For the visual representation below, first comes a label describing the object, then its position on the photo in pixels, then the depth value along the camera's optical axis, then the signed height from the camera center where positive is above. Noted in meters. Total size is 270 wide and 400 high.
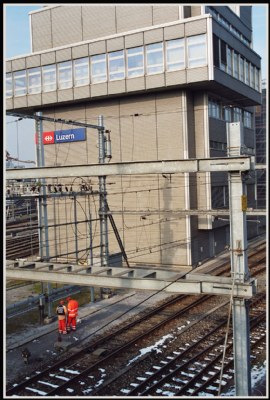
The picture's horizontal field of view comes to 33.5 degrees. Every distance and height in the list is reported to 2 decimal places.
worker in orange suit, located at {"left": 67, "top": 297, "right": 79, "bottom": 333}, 12.98 -3.31
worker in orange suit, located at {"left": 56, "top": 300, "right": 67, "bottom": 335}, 12.63 -3.32
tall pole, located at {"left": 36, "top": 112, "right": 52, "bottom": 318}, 14.64 -0.36
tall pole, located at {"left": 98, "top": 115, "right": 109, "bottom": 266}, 15.98 -0.03
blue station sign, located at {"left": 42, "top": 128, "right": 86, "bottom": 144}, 24.31 +3.55
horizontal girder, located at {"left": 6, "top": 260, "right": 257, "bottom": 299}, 7.80 -1.59
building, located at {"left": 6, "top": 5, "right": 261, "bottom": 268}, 20.86 +5.19
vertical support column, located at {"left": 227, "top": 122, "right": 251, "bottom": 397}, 7.61 -1.19
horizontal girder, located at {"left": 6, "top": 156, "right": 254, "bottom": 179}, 7.55 +0.59
